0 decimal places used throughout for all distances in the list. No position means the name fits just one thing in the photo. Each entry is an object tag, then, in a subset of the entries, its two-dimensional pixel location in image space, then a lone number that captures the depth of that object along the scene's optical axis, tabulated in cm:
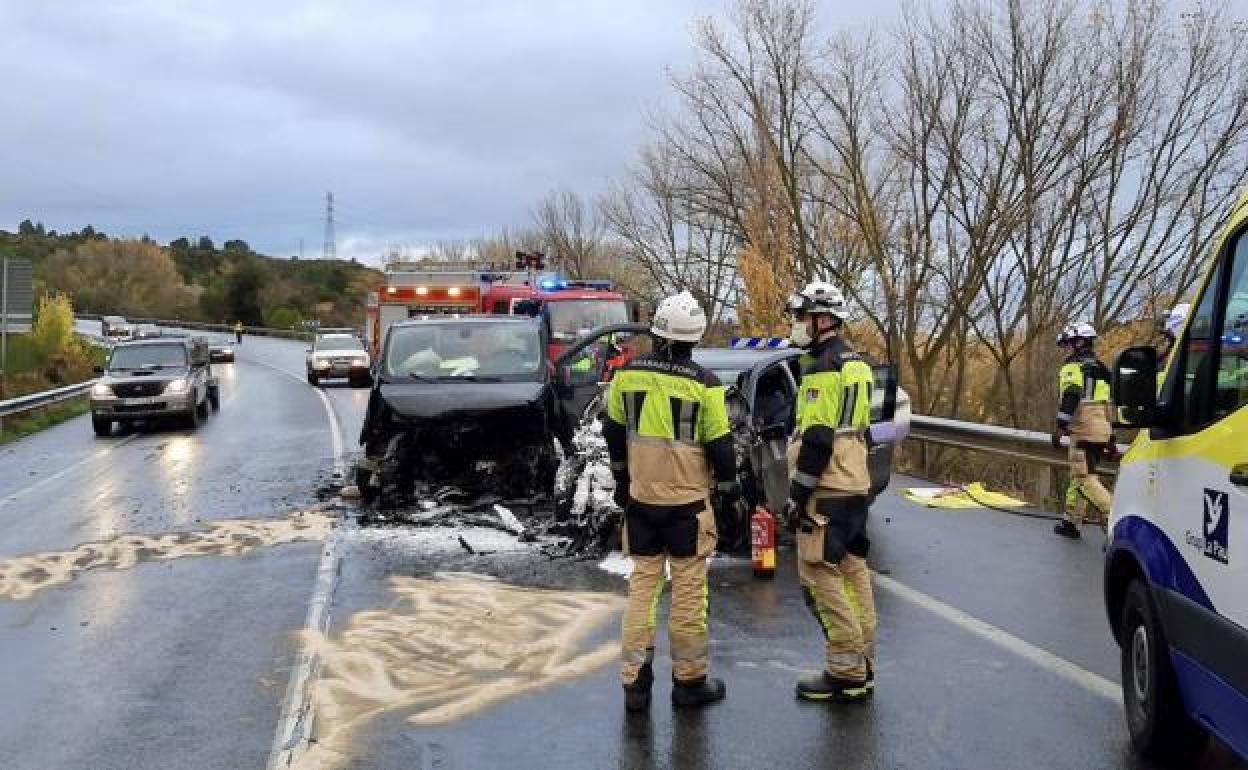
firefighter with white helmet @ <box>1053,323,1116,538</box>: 913
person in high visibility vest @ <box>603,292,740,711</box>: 511
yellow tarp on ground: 1130
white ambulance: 350
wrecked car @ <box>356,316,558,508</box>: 1029
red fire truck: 2145
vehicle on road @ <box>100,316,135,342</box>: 6291
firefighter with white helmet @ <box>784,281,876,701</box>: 516
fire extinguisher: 776
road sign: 2289
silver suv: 2003
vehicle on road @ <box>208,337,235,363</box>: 4919
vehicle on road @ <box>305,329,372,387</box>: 3281
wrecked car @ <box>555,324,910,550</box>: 849
